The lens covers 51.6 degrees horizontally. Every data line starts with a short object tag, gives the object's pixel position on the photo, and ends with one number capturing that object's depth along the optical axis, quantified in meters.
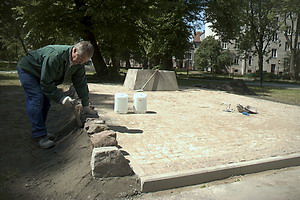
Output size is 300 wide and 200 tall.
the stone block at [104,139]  3.82
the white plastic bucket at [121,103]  7.18
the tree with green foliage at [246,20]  27.72
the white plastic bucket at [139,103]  7.29
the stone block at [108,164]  3.44
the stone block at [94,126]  4.22
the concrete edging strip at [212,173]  3.45
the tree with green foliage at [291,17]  33.16
